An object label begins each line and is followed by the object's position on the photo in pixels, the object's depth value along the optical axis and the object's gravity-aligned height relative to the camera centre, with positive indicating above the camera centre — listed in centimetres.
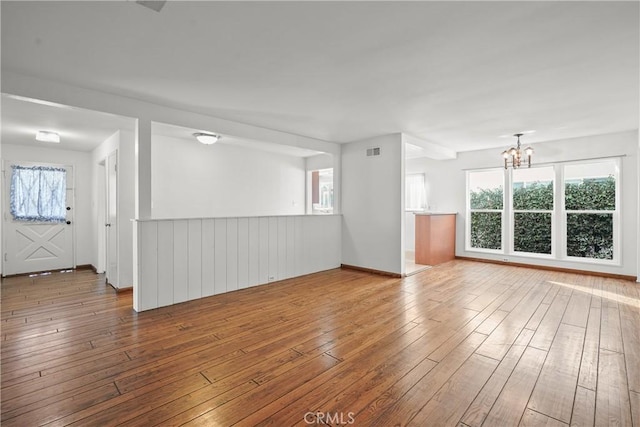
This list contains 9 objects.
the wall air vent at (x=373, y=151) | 567 +114
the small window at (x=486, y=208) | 671 +7
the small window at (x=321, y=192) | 847 +61
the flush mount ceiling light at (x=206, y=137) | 486 +121
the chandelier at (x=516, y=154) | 525 +104
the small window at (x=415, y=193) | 786 +50
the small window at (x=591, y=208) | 543 +5
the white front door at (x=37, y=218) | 560 -12
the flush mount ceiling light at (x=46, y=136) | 471 +121
